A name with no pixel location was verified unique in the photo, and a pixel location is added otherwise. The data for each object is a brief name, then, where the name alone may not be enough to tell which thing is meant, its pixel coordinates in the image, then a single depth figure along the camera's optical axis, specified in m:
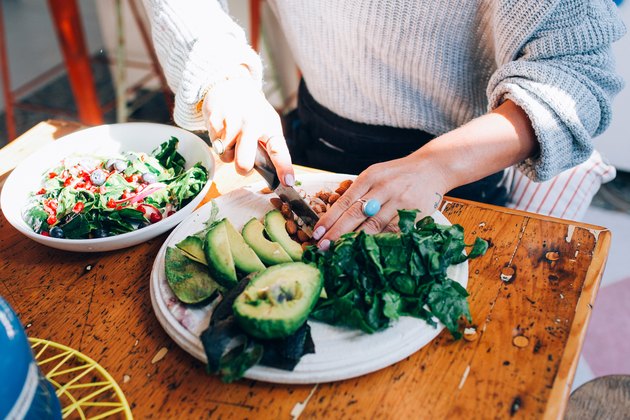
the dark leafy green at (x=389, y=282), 0.83
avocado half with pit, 0.76
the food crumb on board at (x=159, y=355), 0.85
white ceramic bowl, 1.02
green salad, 1.07
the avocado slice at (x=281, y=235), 0.98
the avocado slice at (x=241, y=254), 0.93
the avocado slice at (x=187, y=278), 0.89
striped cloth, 1.45
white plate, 0.78
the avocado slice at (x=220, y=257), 0.90
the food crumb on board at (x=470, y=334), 0.84
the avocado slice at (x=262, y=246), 0.95
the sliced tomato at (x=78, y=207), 1.11
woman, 1.03
